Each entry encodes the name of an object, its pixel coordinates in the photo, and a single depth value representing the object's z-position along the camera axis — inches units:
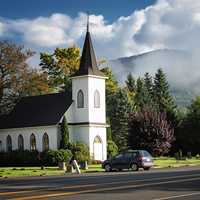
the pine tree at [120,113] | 3641.7
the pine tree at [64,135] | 2467.3
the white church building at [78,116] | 2539.4
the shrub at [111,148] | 2759.8
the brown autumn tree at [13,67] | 2918.3
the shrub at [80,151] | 2393.8
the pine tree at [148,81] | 4700.3
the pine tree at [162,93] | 4025.6
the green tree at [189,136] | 3321.9
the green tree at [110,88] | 3654.0
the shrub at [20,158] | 2480.3
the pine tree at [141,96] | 4033.0
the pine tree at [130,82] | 4690.5
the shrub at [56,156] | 2364.7
